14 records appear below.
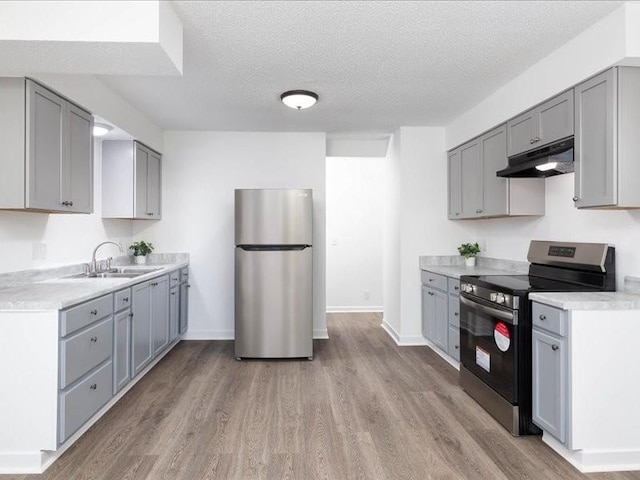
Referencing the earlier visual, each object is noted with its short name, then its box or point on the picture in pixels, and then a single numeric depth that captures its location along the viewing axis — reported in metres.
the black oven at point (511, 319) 2.34
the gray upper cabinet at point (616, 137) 2.09
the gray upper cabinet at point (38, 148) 2.21
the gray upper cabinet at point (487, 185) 3.15
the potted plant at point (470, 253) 4.12
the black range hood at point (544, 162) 2.44
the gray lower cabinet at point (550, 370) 2.07
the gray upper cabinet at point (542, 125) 2.44
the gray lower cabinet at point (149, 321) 3.04
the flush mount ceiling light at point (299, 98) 3.21
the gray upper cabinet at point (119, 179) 3.71
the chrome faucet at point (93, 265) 3.41
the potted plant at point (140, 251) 4.25
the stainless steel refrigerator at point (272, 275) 3.77
